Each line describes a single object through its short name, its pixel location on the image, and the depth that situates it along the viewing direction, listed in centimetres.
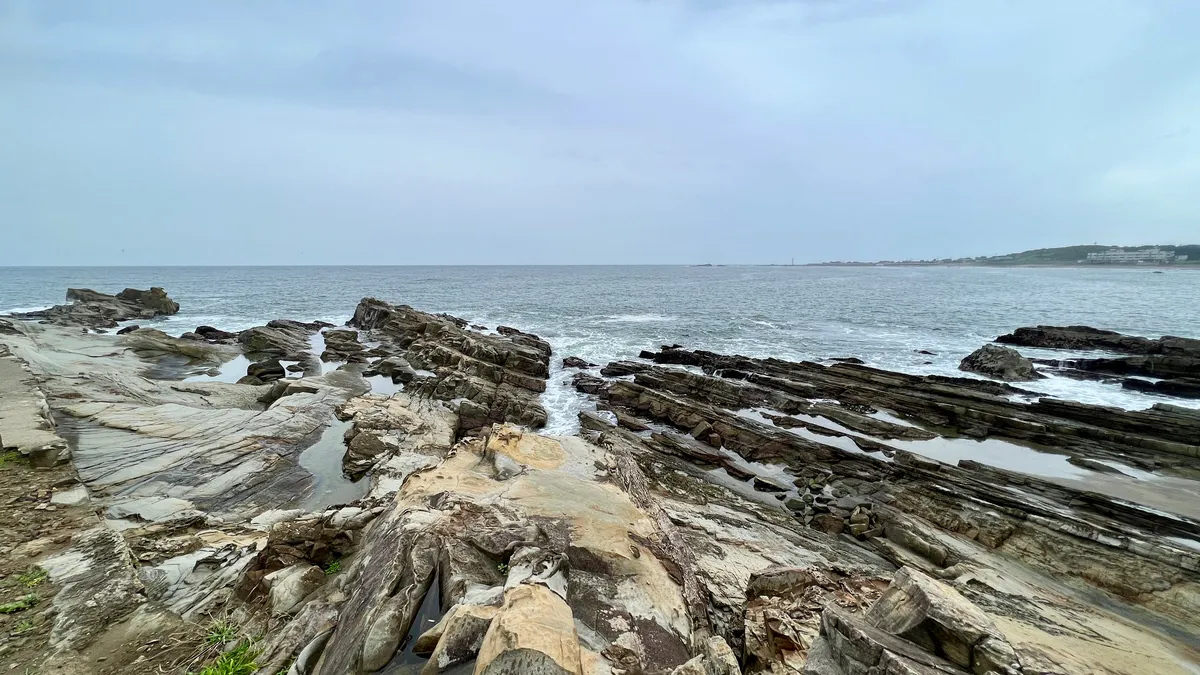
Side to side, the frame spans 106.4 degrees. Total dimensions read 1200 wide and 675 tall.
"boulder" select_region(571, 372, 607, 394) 2666
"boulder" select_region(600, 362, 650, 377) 2958
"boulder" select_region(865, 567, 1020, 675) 520
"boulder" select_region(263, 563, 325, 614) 678
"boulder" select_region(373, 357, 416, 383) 2783
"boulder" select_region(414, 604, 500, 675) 480
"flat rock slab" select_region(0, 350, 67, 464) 1109
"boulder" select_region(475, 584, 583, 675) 438
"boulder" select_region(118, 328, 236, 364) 2797
